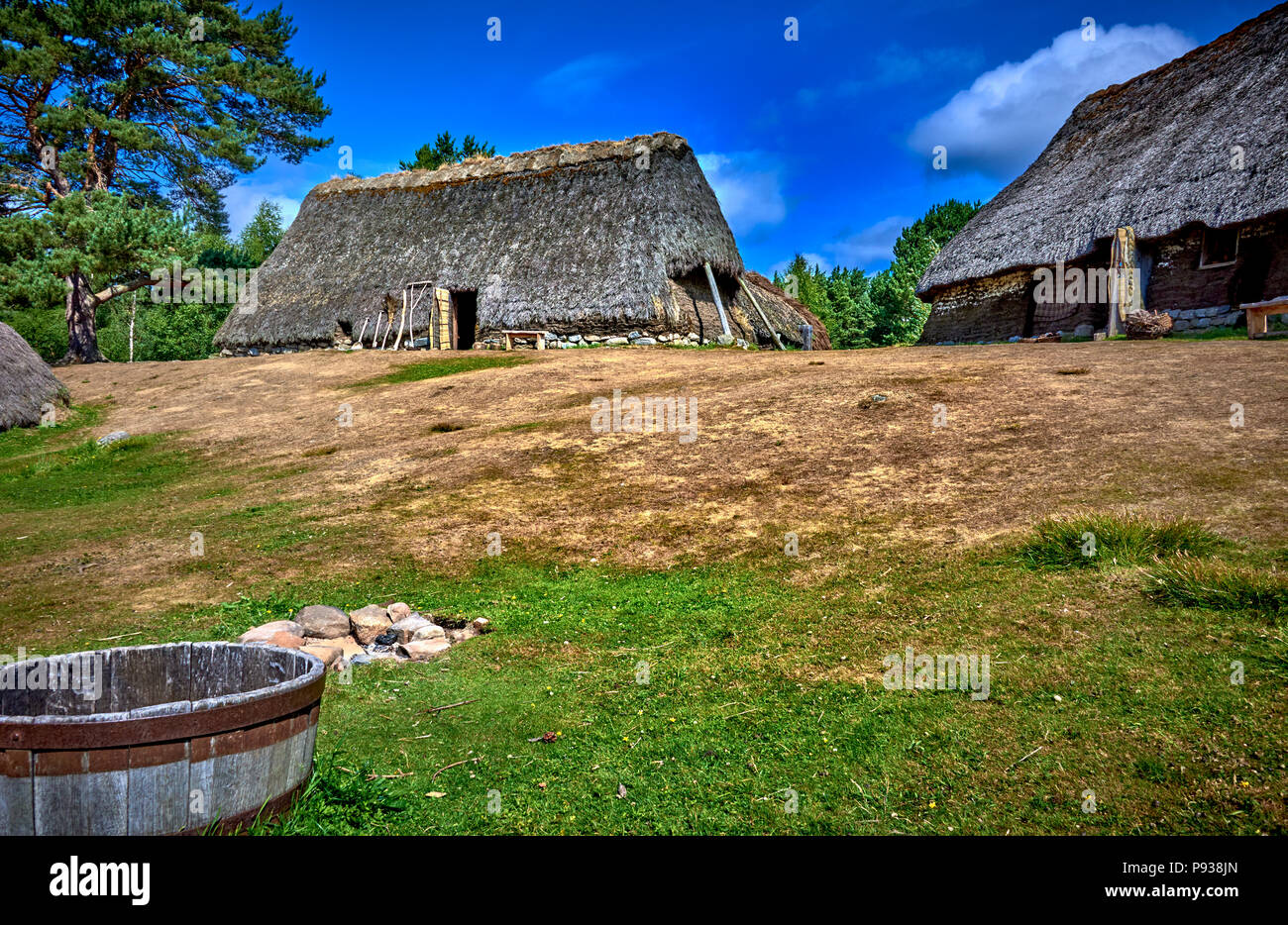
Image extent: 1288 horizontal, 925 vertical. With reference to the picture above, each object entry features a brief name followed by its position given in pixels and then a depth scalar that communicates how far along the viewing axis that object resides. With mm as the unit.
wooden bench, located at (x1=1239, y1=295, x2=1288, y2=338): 16938
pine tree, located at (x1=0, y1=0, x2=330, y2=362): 25406
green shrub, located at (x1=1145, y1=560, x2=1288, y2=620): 5137
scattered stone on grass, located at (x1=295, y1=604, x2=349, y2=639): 6449
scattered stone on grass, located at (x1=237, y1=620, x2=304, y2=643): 6038
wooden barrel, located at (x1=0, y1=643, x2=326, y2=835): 2914
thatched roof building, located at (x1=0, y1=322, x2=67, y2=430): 17656
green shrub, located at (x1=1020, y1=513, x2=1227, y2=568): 6082
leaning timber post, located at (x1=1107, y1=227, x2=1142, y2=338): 21688
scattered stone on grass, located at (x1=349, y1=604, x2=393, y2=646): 6520
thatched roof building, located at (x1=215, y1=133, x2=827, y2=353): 26719
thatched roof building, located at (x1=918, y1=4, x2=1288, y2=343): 20984
